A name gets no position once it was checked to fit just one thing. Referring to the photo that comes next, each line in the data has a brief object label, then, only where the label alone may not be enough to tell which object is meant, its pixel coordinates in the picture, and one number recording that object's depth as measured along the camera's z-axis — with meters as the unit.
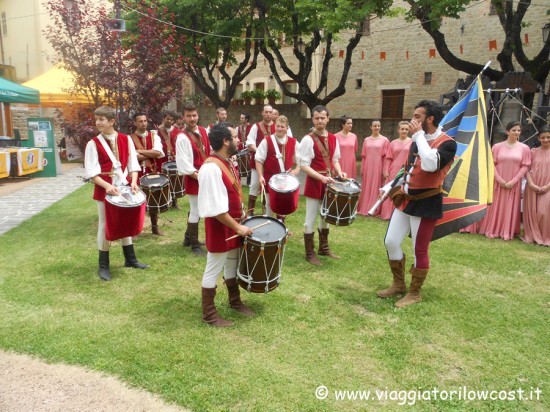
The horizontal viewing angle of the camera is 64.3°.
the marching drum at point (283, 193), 5.53
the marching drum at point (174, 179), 7.16
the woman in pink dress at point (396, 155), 7.91
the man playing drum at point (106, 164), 4.77
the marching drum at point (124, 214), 4.66
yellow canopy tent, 15.85
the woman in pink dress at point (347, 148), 8.27
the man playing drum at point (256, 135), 7.72
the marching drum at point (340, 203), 5.21
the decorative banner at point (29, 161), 12.26
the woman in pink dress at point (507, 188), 7.10
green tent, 11.98
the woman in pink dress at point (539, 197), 7.00
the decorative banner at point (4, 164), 11.65
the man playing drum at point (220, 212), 3.60
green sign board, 13.55
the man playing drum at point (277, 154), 6.42
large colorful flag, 4.80
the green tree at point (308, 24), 13.04
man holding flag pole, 4.14
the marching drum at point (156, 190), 6.30
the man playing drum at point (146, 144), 6.55
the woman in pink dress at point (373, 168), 8.42
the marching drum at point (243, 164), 8.83
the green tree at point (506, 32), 12.07
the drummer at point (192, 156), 5.74
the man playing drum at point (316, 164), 5.43
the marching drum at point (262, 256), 3.72
